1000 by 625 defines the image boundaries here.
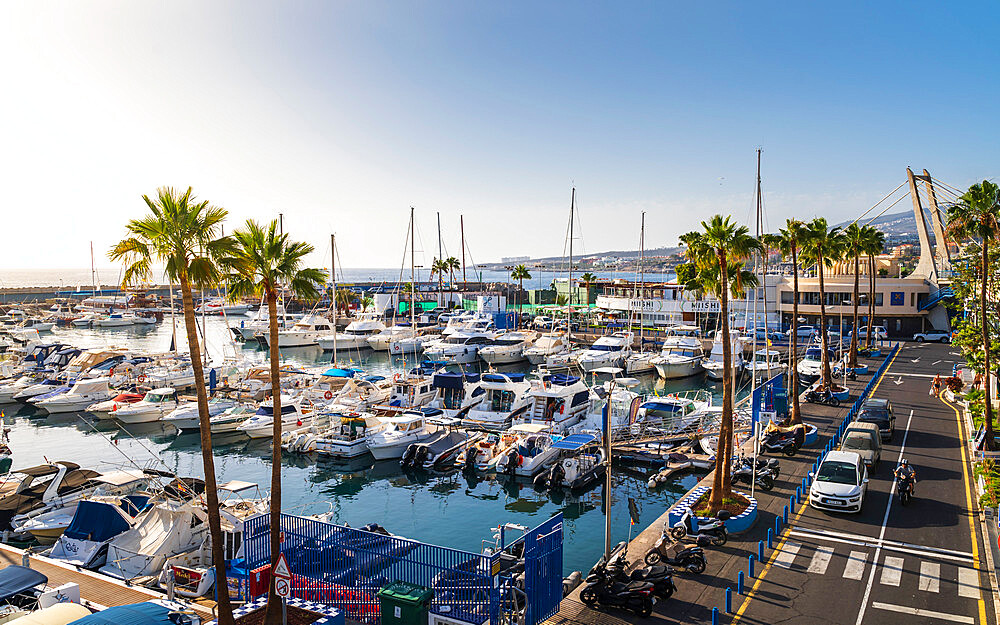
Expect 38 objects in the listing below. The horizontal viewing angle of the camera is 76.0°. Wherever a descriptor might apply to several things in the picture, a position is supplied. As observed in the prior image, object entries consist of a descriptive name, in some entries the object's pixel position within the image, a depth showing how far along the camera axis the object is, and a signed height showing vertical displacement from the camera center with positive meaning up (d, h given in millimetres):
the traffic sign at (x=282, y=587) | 13586 -6483
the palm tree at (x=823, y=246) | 41344 +2147
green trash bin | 14867 -7564
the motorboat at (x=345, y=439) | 39094 -9684
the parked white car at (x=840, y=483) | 23125 -7720
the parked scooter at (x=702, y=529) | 20906 -8292
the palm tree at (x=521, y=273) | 111762 +1349
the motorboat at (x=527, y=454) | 34562 -9495
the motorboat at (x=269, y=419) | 43438 -9458
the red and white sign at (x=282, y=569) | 13688 -6130
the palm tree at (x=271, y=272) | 15477 +288
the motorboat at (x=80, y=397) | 51906 -9198
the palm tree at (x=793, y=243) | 38059 +2210
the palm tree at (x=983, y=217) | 25562 +2404
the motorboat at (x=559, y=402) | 41219 -8082
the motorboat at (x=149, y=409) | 48656 -9510
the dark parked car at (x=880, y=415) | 33625 -7432
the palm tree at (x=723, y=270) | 23539 +334
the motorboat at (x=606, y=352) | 67875 -7941
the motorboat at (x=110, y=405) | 49438 -9369
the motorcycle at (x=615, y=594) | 16219 -8091
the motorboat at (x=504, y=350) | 74625 -8098
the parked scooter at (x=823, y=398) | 43188 -8239
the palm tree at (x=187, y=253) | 14508 +732
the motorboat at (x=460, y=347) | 75250 -7825
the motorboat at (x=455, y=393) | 45844 -8148
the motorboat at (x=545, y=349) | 72125 -7790
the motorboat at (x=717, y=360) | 64312 -8509
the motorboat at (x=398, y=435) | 38469 -9425
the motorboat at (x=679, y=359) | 65500 -8207
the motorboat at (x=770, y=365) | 61750 -8839
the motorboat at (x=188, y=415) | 46625 -9590
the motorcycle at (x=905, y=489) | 23891 -7919
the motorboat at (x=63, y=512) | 25453 -9477
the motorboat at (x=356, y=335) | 87875 -7321
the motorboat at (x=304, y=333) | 90188 -7060
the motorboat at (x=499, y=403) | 42844 -8592
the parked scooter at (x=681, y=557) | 18625 -8171
